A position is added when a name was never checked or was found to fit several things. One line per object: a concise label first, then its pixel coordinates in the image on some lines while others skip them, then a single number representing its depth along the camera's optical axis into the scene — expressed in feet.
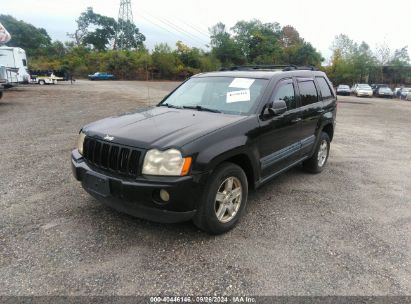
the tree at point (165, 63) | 169.89
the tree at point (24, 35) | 205.36
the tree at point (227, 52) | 198.70
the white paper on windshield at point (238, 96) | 13.09
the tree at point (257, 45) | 201.26
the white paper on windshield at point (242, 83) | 13.64
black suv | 9.66
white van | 70.74
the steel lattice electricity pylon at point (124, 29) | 215.92
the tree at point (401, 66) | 166.71
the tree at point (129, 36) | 231.75
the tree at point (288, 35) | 259.27
